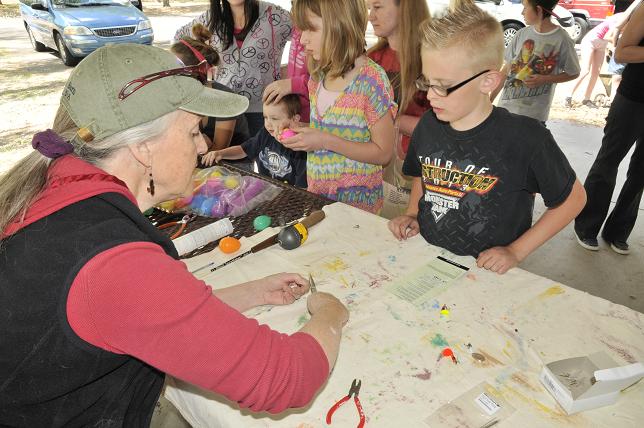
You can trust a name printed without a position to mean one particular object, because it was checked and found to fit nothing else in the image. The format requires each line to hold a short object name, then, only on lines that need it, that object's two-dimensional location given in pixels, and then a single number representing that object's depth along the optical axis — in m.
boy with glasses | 1.44
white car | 7.80
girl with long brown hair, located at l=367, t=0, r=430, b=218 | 2.24
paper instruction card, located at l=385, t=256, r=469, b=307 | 1.32
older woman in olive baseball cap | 0.78
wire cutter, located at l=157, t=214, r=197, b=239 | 1.70
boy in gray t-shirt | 3.01
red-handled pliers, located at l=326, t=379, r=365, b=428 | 0.95
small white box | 0.93
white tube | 1.60
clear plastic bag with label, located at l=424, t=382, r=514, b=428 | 0.93
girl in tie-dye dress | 1.89
